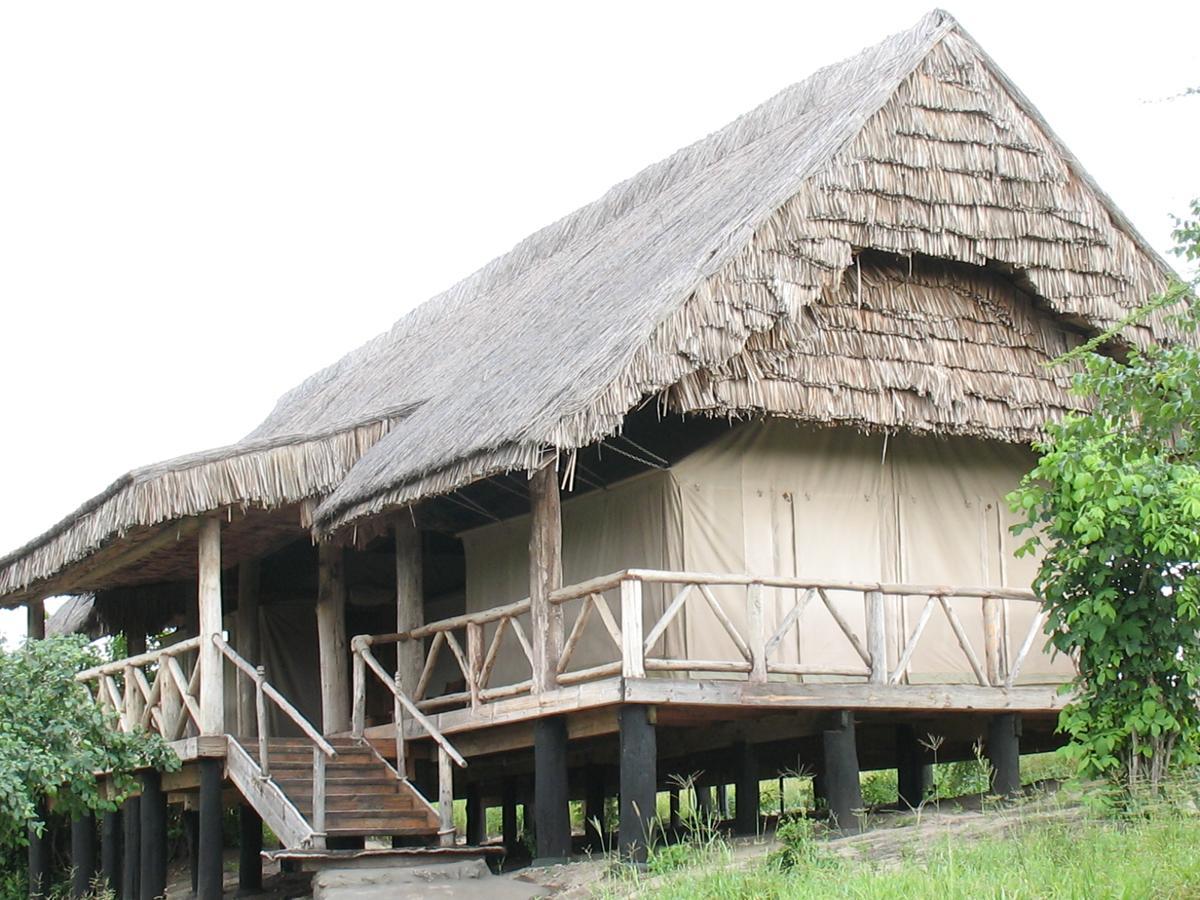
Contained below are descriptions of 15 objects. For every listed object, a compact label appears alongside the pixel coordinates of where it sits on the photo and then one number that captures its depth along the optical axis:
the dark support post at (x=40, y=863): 16.42
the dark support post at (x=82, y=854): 15.57
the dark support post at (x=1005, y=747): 12.59
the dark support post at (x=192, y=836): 16.53
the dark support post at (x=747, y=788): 13.27
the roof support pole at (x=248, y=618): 16.98
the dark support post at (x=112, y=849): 15.27
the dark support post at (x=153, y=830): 13.85
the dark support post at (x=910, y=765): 13.99
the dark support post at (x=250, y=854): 14.56
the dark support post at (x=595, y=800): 16.05
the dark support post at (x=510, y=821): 17.02
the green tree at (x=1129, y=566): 9.93
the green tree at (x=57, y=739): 12.14
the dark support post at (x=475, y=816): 17.59
